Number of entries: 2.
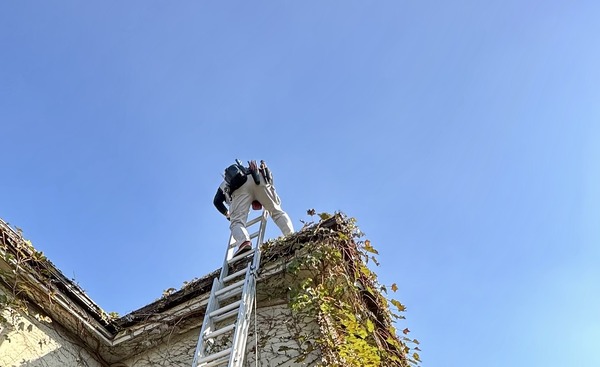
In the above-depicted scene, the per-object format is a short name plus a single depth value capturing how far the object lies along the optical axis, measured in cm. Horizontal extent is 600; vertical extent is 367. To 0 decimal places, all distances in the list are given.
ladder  474
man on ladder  682
